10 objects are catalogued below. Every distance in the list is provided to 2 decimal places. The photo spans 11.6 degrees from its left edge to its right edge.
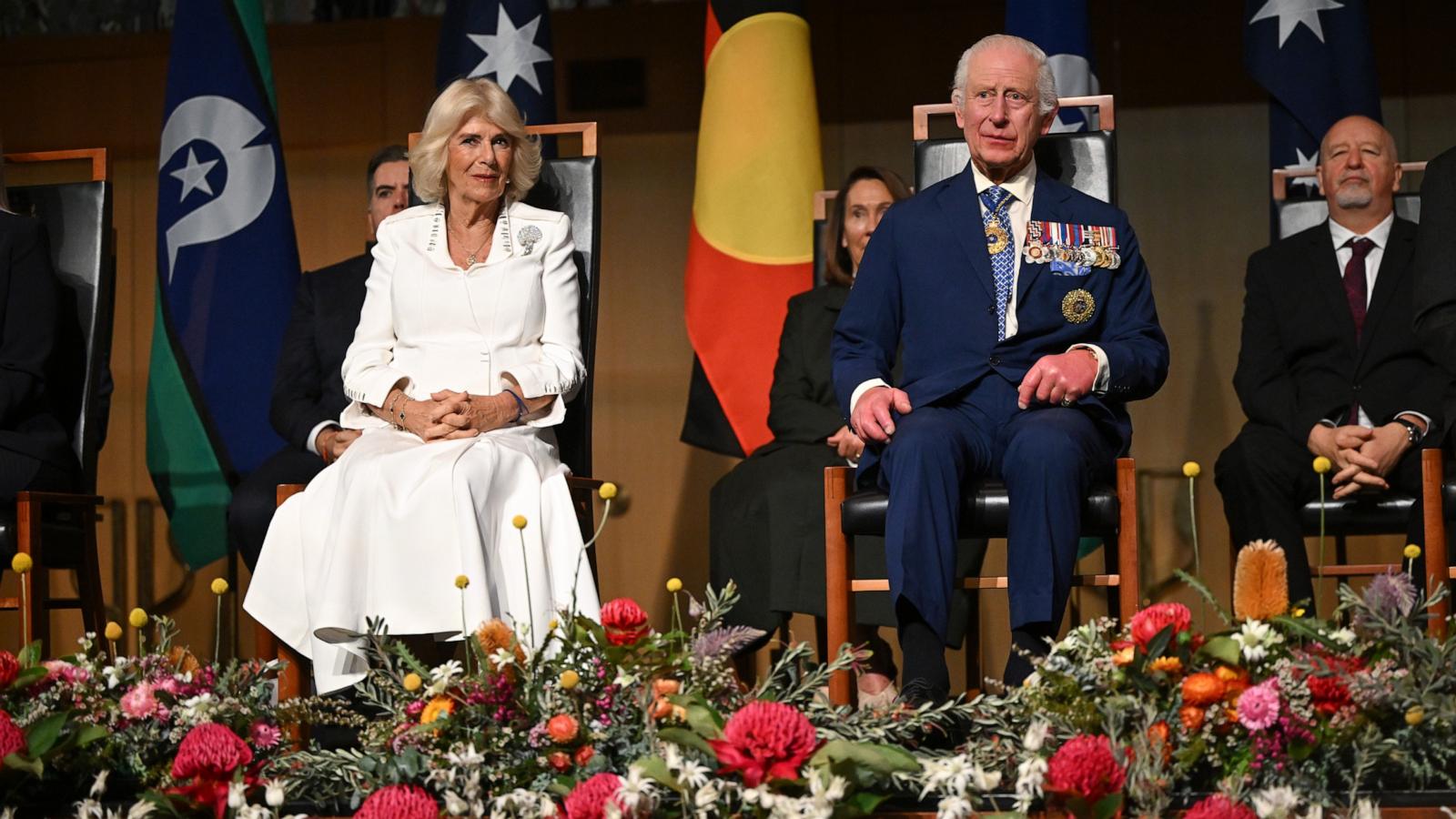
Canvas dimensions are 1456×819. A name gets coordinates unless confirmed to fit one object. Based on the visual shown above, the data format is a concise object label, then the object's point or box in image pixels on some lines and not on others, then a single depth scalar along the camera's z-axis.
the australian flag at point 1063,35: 13.70
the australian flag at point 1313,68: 13.67
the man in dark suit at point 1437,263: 12.25
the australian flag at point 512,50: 13.94
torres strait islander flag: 13.91
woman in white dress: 12.31
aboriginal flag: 13.97
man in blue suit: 12.01
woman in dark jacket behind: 13.21
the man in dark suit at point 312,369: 13.09
